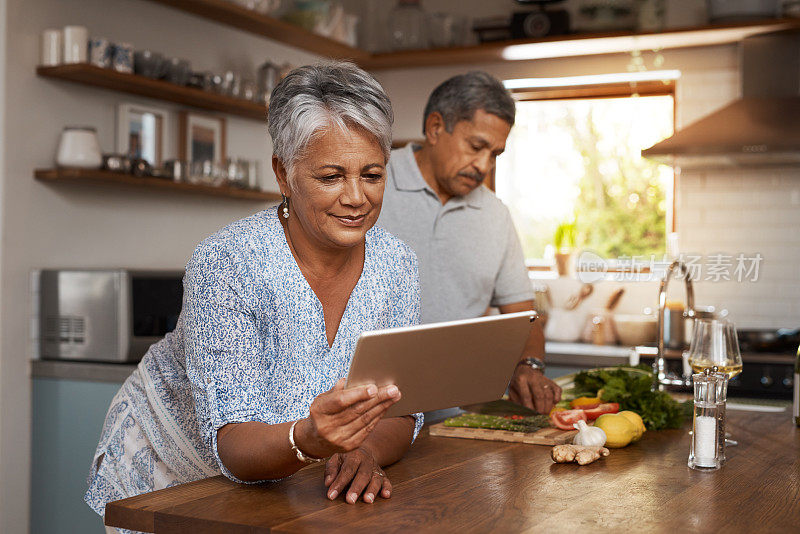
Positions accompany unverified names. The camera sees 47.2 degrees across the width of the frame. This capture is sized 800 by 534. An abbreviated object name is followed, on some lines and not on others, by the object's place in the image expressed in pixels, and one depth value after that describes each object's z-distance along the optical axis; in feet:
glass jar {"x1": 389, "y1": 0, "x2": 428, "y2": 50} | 16.79
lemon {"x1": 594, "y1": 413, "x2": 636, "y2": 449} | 6.31
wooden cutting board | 6.40
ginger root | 5.75
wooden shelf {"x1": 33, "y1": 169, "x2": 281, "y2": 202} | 11.05
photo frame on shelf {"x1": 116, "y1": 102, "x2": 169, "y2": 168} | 12.40
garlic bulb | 6.14
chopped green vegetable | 6.61
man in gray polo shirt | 8.23
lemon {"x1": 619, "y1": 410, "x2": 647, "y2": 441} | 6.50
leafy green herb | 7.09
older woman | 4.80
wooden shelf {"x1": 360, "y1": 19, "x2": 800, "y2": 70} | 14.62
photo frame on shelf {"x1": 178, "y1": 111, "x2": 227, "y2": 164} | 13.39
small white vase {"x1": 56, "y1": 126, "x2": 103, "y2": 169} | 11.23
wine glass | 6.59
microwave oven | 11.04
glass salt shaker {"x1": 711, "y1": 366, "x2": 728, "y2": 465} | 5.71
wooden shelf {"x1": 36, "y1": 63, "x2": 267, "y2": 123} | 11.14
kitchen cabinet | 11.11
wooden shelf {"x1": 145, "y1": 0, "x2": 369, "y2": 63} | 13.07
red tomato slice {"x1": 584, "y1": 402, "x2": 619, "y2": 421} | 6.87
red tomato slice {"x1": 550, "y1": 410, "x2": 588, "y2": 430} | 6.68
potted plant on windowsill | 16.85
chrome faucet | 7.91
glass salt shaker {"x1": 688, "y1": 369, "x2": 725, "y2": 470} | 5.68
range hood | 13.84
